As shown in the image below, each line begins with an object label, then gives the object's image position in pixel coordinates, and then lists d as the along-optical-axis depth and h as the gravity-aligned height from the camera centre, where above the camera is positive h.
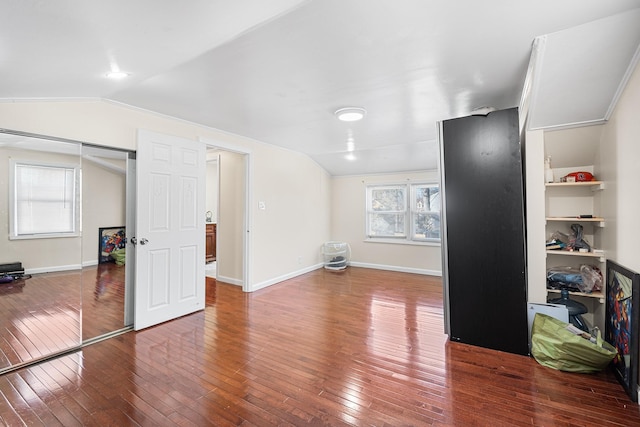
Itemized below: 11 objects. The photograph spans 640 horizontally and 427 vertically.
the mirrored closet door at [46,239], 2.42 -0.18
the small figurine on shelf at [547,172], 2.79 +0.41
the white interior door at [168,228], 3.04 -0.12
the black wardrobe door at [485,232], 2.52 -0.16
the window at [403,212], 5.70 +0.07
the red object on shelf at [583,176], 2.72 +0.36
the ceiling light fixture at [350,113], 3.05 +1.14
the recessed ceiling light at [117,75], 2.01 +1.04
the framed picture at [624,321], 1.86 -0.80
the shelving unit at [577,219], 2.64 -0.05
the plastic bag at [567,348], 2.13 -1.04
